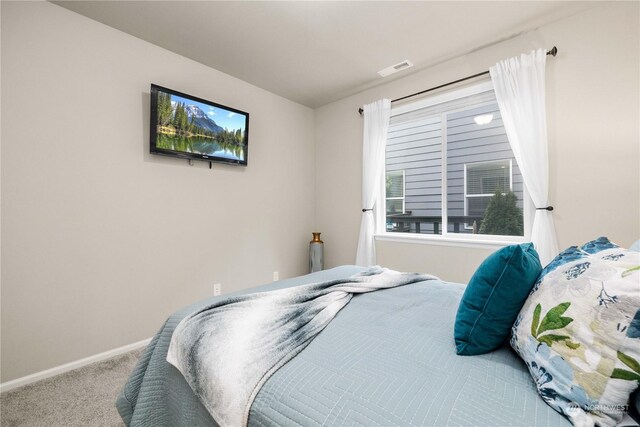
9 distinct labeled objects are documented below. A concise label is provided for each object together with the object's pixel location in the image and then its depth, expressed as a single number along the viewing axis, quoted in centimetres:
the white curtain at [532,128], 233
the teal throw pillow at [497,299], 94
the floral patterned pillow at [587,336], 63
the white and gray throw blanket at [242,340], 86
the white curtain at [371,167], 336
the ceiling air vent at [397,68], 291
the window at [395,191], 349
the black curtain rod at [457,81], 231
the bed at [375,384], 71
